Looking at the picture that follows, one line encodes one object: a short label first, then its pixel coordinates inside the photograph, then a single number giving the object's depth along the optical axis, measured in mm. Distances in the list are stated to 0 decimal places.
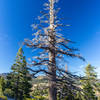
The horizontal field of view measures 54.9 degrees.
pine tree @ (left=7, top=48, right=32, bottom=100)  20500
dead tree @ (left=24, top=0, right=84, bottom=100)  6222
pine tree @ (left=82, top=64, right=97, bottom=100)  23191
